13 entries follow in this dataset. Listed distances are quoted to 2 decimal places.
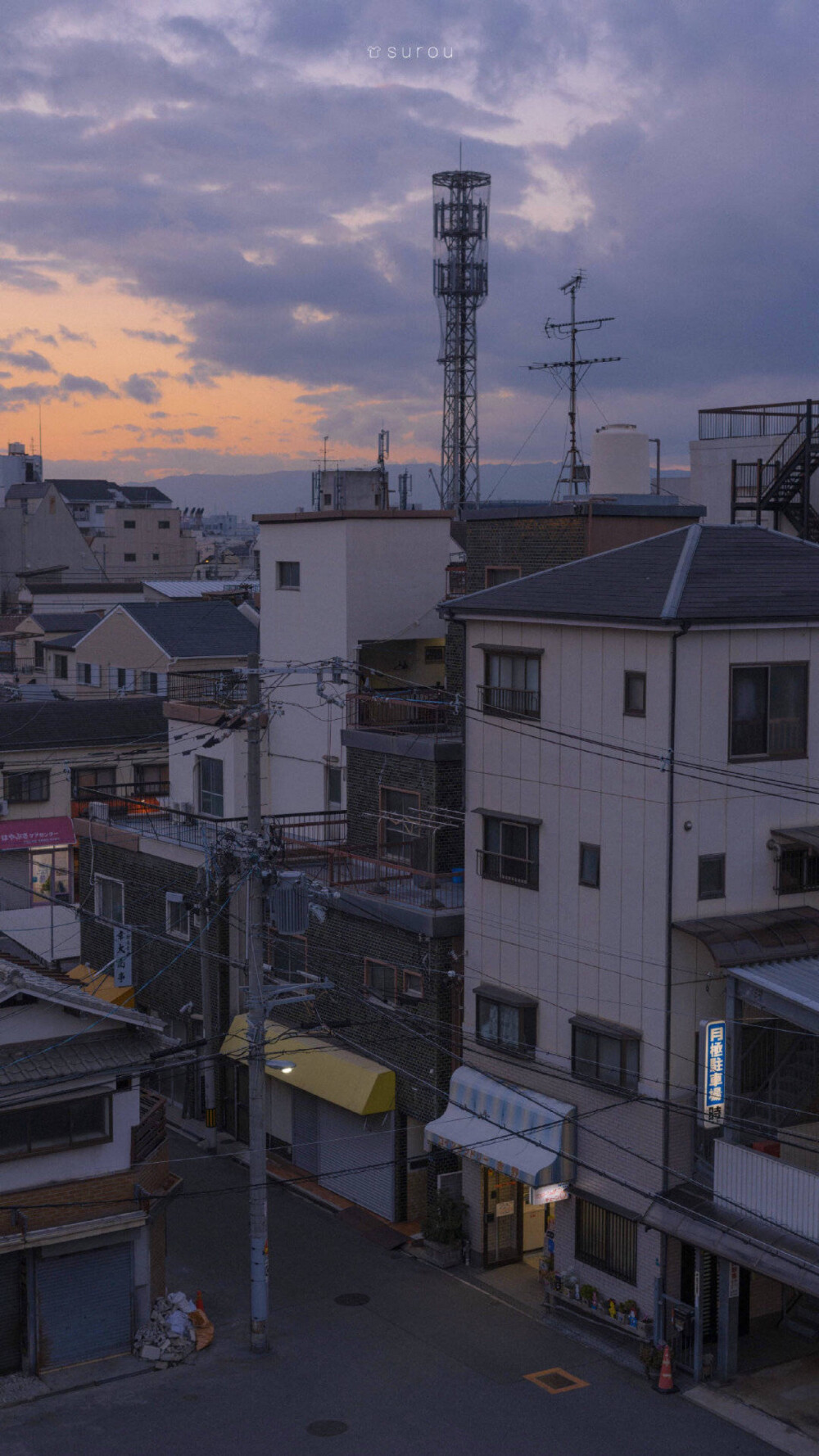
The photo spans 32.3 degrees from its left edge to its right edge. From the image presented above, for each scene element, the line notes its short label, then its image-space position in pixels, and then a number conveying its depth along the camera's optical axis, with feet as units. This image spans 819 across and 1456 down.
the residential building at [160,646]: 162.30
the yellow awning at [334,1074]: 97.60
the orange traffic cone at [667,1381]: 74.69
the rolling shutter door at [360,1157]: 99.60
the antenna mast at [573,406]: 124.26
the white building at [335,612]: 117.80
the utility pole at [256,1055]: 78.95
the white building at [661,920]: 76.54
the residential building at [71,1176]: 76.13
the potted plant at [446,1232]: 92.38
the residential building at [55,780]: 148.87
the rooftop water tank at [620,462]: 108.68
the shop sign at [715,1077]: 75.00
